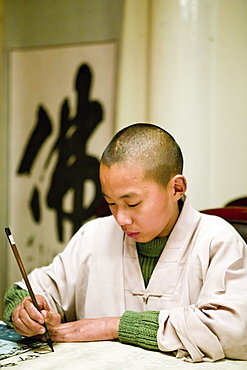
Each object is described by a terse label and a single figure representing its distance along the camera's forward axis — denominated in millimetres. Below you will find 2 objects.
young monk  2178
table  2099
